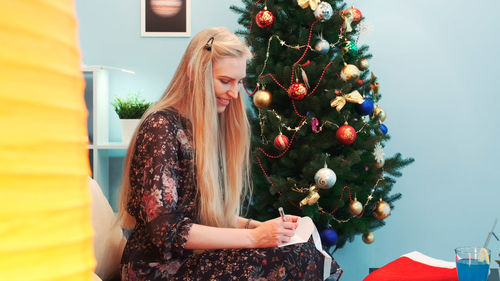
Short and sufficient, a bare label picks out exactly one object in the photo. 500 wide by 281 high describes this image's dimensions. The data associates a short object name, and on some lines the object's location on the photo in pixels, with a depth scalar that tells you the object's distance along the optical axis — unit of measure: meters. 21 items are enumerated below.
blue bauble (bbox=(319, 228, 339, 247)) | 2.47
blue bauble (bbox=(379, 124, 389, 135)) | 2.72
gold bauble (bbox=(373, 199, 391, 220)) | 2.61
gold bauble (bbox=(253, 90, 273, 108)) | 2.53
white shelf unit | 2.82
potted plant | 2.82
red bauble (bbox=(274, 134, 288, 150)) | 2.46
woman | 1.67
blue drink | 1.39
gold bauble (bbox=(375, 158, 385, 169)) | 2.61
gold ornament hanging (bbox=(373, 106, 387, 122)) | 2.68
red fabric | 1.59
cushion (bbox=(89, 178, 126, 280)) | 1.71
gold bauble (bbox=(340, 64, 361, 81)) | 2.46
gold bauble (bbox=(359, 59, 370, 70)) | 2.62
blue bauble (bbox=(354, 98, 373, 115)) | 2.51
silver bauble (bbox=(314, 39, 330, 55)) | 2.47
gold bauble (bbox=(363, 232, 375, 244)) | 2.69
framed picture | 3.16
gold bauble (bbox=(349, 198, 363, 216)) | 2.50
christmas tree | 2.47
